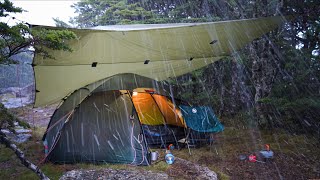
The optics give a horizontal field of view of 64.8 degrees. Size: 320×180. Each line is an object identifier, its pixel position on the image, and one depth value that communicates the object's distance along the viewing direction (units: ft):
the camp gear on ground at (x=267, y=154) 17.12
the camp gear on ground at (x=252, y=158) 17.29
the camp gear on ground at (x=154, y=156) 17.43
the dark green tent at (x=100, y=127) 16.93
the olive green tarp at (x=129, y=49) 16.35
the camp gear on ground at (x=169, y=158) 16.97
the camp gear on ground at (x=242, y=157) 17.67
